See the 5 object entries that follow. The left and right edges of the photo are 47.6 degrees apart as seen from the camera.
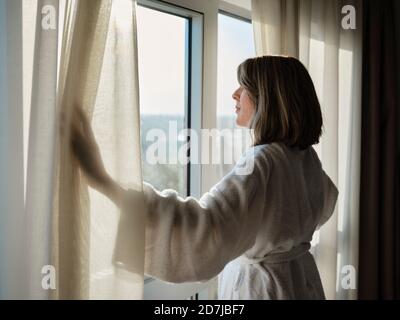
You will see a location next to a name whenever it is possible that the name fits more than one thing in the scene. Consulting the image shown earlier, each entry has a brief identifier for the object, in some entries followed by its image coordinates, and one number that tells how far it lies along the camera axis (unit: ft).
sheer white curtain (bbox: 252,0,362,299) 5.40
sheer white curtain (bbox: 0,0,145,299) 2.92
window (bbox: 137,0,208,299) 4.78
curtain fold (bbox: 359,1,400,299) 7.26
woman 3.46
